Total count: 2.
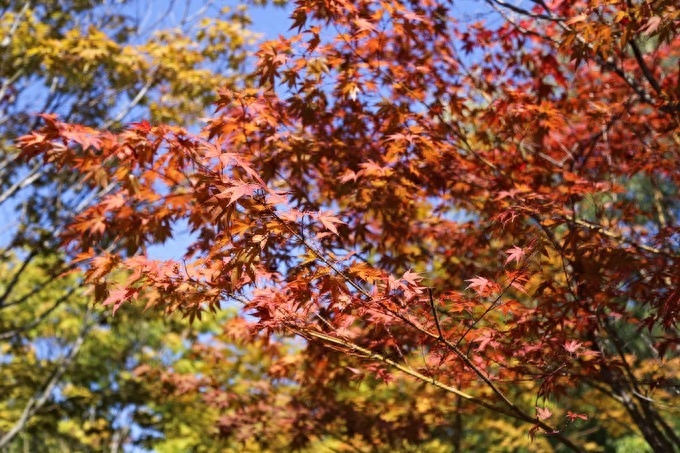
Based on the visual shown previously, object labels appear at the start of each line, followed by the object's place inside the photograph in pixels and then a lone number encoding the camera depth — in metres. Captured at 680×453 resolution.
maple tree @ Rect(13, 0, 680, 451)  2.92
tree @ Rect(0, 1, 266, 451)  7.16
